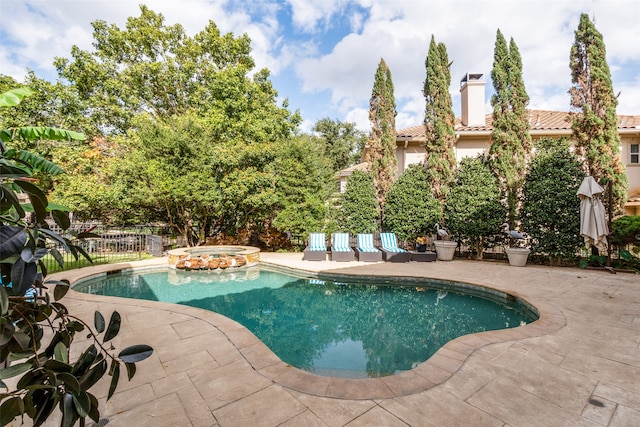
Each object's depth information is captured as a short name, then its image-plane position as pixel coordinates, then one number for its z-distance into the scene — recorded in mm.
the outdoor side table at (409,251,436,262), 11609
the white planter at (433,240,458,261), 11789
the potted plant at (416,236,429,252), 12008
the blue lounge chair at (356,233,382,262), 11594
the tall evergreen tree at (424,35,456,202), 13156
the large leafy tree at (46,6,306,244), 13242
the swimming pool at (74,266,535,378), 4988
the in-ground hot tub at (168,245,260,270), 10734
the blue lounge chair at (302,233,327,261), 11892
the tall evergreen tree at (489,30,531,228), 12016
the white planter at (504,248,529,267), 10500
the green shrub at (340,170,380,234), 13883
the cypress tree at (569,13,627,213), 10602
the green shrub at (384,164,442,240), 12820
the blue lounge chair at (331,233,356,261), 11656
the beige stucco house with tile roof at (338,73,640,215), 14676
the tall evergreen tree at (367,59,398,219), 14773
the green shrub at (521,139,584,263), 10227
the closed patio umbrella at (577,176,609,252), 8992
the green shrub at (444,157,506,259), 11602
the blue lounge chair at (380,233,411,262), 11453
